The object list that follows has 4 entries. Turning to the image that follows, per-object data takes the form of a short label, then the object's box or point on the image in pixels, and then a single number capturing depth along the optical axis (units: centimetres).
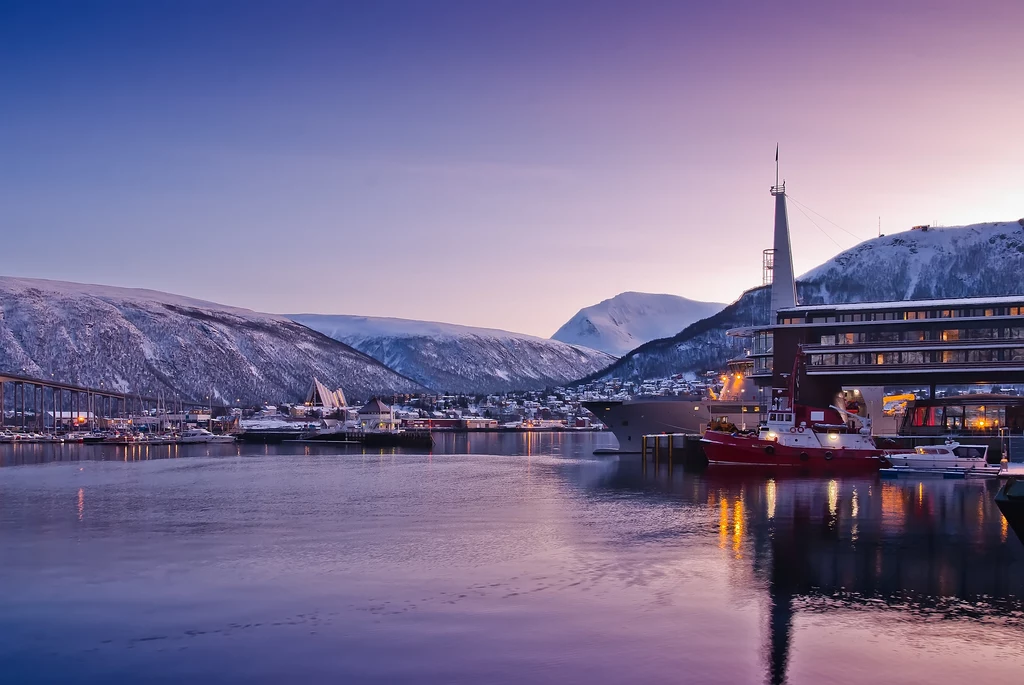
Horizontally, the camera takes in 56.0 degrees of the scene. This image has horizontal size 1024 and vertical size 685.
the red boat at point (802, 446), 9225
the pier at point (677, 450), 10475
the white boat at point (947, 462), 8444
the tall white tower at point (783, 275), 13125
